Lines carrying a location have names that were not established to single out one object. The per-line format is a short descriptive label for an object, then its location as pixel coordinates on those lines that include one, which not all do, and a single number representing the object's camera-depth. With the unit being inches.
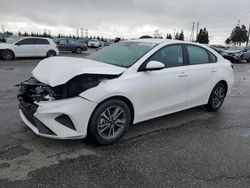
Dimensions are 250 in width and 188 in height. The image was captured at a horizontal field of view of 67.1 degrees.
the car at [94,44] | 1145.3
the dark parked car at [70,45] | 758.9
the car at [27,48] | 469.5
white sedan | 98.3
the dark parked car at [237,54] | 667.5
